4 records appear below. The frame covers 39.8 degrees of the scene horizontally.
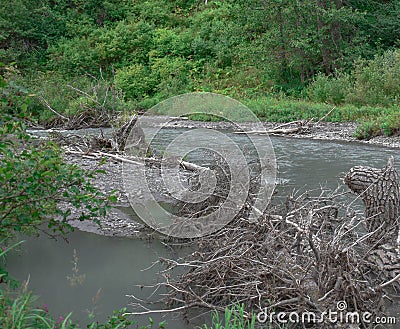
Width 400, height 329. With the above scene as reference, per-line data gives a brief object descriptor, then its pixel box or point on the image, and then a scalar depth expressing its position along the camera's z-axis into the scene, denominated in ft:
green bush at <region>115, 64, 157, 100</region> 81.92
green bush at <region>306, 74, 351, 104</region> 61.62
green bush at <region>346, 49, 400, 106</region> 57.72
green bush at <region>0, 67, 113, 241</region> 11.54
